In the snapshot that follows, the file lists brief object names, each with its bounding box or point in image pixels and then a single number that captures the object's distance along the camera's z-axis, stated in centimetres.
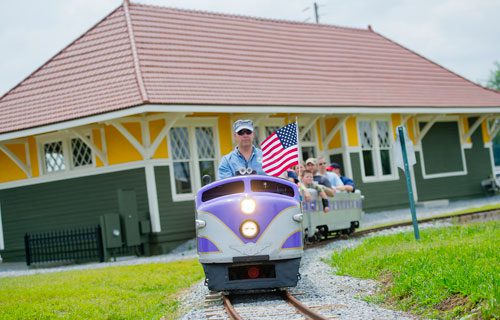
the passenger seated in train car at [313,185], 1445
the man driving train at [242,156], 933
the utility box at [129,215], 1769
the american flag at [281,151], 1125
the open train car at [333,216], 1435
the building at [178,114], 1884
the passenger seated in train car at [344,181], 1643
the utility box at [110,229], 1756
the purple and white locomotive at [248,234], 849
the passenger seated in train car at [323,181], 1501
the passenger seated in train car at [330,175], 1548
